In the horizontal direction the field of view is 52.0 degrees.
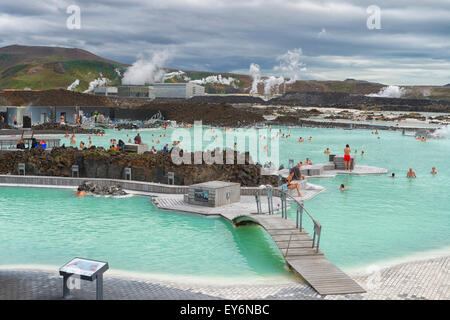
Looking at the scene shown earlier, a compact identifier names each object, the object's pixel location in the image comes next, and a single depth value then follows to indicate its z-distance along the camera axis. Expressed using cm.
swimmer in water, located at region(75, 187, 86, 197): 1789
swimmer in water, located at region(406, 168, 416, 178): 2563
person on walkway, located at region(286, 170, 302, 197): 1789
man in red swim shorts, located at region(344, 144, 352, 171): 2588
